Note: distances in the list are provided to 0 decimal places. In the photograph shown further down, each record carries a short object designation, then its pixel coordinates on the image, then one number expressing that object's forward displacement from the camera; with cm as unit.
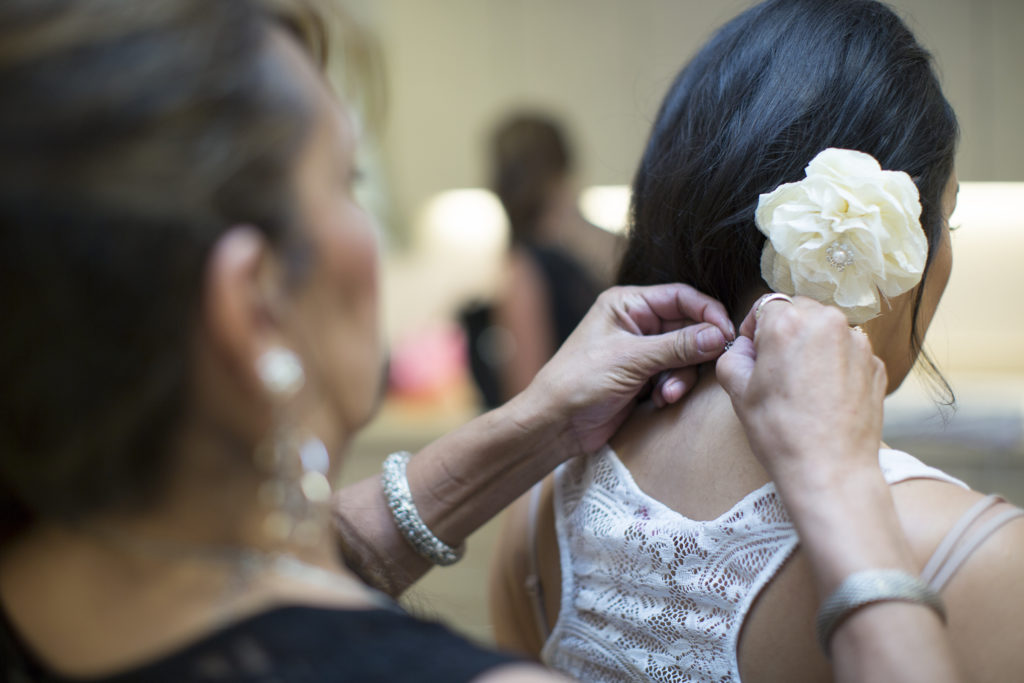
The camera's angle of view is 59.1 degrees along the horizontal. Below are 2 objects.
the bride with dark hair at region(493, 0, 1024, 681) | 82
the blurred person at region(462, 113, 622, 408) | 267
